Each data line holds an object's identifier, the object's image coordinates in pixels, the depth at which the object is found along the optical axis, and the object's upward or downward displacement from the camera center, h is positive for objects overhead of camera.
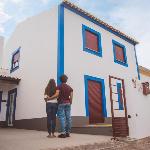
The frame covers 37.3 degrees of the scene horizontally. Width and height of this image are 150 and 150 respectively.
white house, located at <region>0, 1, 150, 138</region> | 9.95 +2.61
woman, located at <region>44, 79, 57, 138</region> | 6.53 +0.36
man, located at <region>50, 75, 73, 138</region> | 6.53 +0.47
